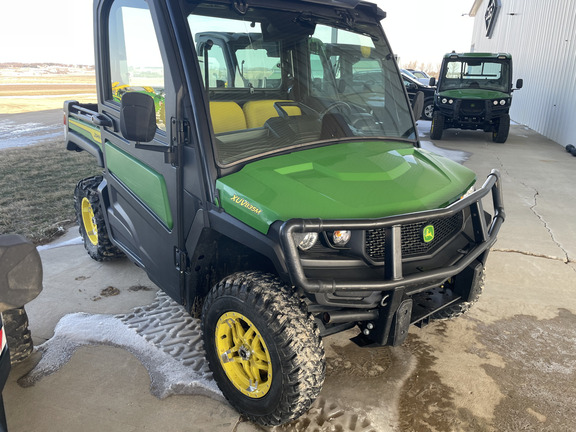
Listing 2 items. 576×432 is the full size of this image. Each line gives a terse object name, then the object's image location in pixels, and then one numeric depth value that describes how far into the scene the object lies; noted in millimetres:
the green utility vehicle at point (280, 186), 2098
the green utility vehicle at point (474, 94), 10930
